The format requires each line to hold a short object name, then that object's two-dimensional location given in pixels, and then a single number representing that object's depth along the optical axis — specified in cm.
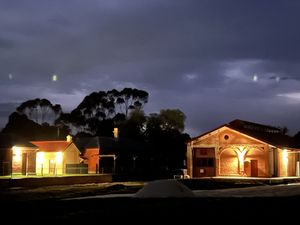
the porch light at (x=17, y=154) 5444
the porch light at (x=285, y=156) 5053
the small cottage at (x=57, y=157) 6110
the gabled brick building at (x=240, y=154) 4912
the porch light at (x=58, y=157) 6266
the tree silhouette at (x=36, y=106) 10986
